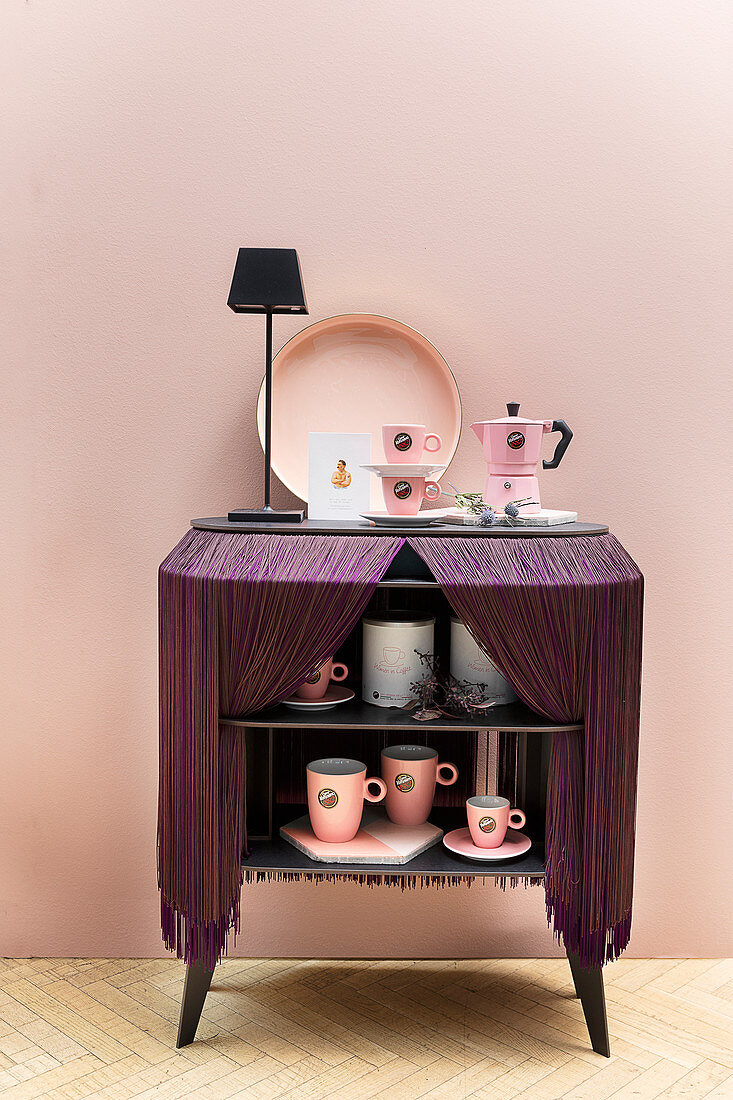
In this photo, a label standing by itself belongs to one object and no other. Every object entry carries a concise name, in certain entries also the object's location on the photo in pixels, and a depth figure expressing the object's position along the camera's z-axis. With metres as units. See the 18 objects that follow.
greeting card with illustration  1.66
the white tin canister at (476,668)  1.67
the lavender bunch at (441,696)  1.62
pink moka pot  1.66
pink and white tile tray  1.62
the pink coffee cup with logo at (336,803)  1.66
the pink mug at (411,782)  1.72
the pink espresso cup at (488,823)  1.66
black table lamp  1.59
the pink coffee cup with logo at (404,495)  1.63
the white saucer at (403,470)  1.61
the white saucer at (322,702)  1.65
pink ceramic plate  1.87
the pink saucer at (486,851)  1.63
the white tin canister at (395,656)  1.66
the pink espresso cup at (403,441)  1.64
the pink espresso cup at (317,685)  1.68
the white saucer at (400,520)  1.60
